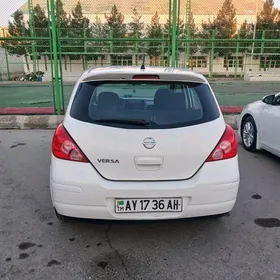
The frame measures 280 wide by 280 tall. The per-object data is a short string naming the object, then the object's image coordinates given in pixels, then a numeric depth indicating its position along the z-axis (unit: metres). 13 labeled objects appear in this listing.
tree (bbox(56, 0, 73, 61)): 18.75
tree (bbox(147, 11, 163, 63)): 20.58
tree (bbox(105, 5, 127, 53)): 21.11
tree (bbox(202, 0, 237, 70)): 25.12
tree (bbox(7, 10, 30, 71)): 21.67
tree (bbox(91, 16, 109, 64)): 21.97
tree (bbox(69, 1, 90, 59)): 20.07
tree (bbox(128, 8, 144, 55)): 20.98
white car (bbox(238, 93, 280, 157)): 4.88
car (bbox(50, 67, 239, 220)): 2.56
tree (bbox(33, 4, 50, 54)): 21.48
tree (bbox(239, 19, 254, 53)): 25.13
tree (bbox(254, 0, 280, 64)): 25.20
